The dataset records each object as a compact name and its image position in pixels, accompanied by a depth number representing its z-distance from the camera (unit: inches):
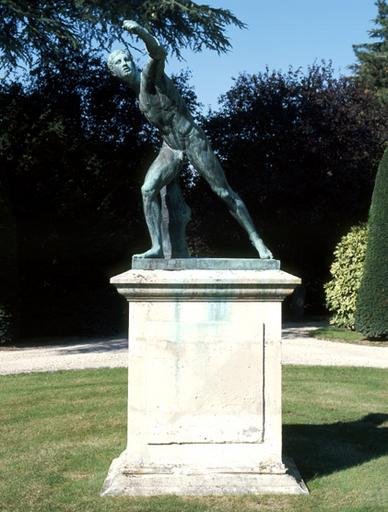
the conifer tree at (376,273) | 539.2
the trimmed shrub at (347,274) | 608.4
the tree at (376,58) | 1205.7
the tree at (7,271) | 529.7
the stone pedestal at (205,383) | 171.8
